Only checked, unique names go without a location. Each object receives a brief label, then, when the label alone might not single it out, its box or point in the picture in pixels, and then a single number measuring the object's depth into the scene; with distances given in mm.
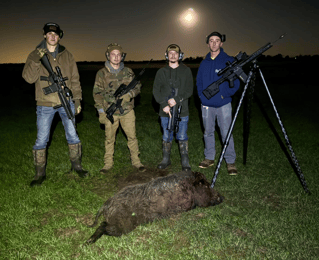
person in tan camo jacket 5477
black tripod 4622
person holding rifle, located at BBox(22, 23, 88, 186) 4863
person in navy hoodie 5564
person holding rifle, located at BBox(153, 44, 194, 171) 5677
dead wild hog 3646
